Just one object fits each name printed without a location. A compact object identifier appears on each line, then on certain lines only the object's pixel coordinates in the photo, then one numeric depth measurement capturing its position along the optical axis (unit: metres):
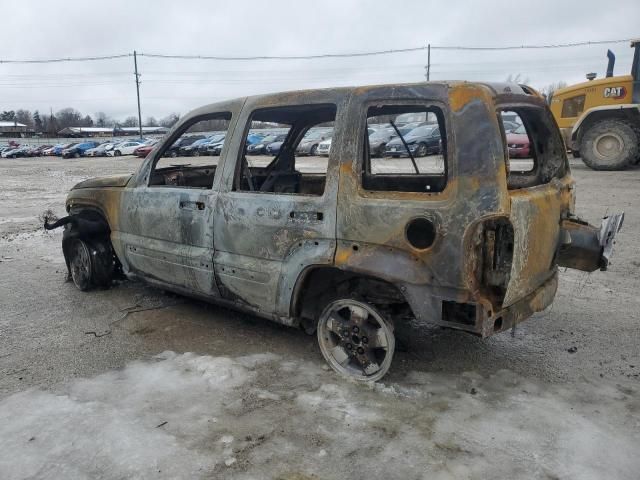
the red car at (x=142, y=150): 36.94
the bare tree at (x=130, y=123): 113.19
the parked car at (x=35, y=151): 47.93
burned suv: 2.85
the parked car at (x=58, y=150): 46.21
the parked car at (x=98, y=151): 42.59
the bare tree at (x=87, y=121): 112.31
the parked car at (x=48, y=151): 47.80
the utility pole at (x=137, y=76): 50.88
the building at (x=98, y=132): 86.50
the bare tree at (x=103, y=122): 120.16
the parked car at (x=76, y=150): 42.12
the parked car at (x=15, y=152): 46.61
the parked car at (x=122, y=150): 42.16
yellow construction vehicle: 13.37
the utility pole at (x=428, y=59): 43.07
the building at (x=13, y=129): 89.62
